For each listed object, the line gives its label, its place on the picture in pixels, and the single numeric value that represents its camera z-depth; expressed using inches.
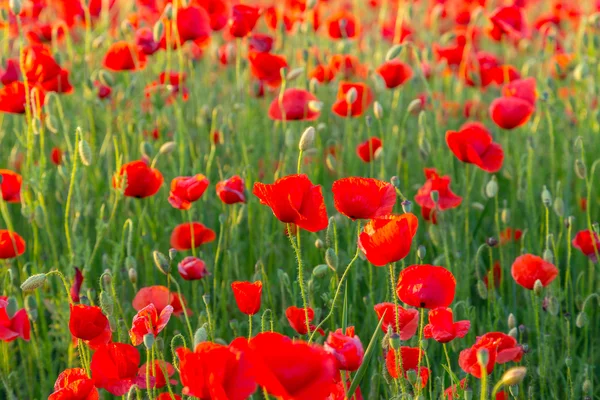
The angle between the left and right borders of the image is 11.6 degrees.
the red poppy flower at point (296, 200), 115.5
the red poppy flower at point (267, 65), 145.3
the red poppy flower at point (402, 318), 118.8
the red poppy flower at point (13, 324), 119.0
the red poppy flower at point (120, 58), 143.8
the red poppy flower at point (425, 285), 115.6
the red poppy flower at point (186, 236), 130.1
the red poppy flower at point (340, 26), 155.4
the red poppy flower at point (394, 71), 142.9
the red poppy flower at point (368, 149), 137.4
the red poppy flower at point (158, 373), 117.9
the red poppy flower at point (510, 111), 136.2
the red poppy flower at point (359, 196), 116.3
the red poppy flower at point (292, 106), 139.1
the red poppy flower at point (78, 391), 113.7
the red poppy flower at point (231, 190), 127.3
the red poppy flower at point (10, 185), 131.2
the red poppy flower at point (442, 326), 116.4
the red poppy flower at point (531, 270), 122.5
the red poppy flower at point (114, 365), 116.8
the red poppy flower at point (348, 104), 140.4
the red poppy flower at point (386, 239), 114.5
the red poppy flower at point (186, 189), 126.1
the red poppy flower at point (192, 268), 124.8
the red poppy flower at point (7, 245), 125.6
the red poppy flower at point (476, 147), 129.6
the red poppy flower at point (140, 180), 127.5
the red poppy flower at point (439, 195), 130.3
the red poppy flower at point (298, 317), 119.8
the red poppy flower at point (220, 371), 108.6
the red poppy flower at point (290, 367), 106.9
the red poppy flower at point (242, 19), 146.1
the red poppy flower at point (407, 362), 117.0
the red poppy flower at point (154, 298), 123.3
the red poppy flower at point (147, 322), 116.5
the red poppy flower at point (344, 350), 111.6
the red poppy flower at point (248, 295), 117.9
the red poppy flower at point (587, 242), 128.6
